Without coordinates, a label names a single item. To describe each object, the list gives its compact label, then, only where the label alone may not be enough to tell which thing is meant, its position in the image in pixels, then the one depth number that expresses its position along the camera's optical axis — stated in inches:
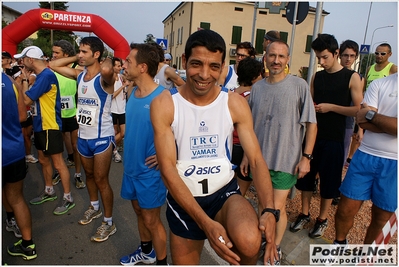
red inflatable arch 499.8
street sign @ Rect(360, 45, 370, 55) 519.5
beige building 1250.6
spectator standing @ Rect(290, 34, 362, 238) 130.5
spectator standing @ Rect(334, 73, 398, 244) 101.6
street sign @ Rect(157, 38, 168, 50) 453.5
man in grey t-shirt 113.3
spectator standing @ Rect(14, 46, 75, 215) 154.4
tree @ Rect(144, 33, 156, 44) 2171.6
